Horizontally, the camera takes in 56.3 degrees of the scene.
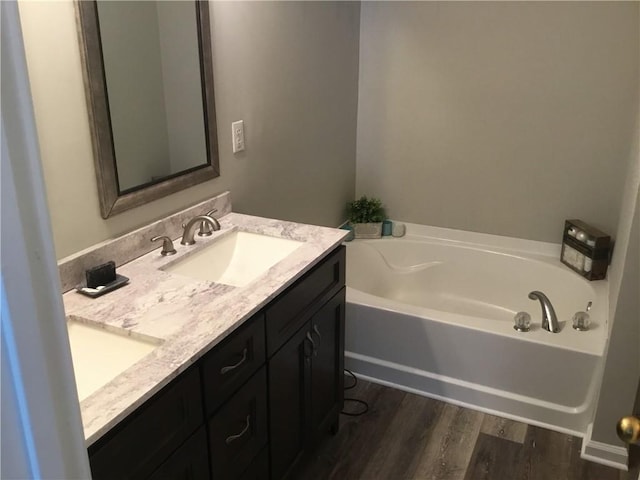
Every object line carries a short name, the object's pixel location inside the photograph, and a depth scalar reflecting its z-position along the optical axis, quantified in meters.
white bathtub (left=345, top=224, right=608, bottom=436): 2.33
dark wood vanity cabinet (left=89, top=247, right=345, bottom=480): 1.19
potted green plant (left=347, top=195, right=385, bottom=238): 3.30
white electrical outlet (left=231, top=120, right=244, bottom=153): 2.22
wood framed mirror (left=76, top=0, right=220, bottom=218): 1.63
